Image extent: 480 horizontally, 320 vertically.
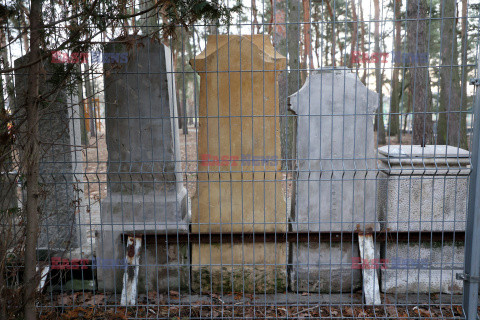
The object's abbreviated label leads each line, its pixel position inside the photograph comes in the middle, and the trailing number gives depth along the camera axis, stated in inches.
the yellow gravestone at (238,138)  173.0
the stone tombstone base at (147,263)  181.5
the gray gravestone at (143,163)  171.8
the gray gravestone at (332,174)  175.2
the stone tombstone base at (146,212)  180.2
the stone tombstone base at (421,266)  180.4
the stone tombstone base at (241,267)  183.0
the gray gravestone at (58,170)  172.4
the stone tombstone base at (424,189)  173.0
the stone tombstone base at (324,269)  183.6
